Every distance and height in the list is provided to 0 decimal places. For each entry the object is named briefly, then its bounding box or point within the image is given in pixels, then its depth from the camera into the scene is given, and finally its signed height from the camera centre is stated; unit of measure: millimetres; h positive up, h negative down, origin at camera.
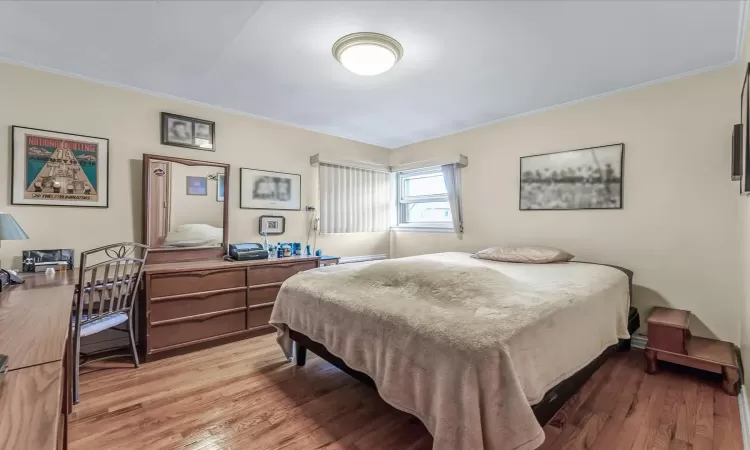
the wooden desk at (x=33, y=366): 618 -391
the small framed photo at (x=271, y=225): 3686 -32
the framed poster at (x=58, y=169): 2434 +409
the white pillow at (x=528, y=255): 2990 -291
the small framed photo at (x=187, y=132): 3062 +874
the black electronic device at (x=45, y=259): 2405 -289
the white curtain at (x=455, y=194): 4133 +373
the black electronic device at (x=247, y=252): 3170 -292
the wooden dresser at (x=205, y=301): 2625 -700
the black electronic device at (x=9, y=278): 1905 -344
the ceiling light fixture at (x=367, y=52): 2064 +1121
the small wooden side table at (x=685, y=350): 2090 -870
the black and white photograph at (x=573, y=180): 2969 +440
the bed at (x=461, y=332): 1203 -520
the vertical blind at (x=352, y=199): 4246 +328
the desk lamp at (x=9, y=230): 1944 -58
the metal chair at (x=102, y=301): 2096 -567
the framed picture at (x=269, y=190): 3576 +373
